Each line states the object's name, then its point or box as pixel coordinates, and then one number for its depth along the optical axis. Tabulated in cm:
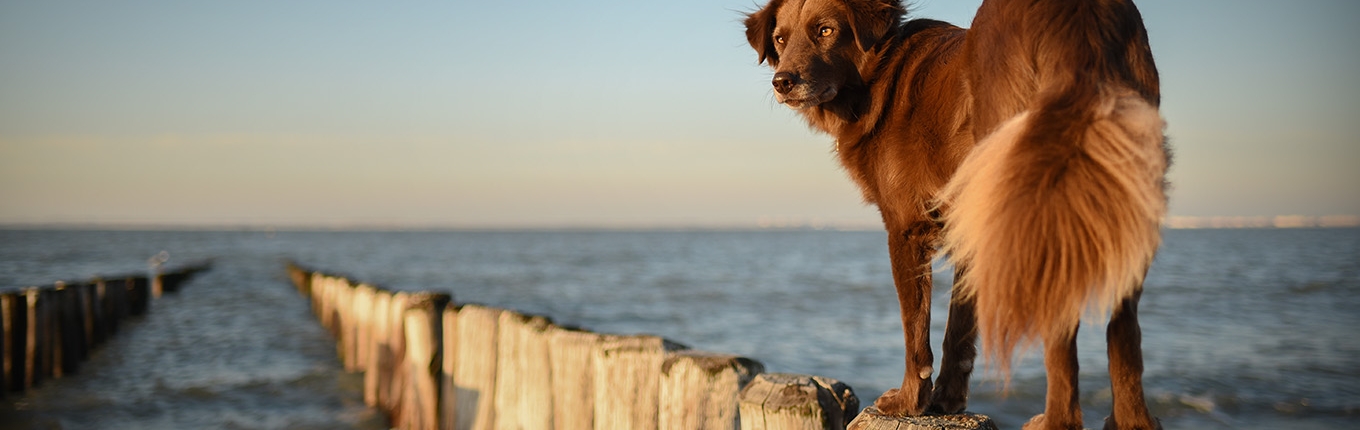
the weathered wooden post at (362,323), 991
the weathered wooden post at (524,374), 523
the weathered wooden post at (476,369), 603
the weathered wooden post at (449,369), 658
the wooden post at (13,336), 1001
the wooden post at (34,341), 1054
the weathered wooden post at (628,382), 414
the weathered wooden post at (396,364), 763
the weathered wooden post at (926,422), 293
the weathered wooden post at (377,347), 846
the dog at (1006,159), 217
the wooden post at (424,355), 682
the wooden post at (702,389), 363
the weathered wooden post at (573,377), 472
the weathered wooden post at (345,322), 1171
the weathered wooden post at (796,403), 313
